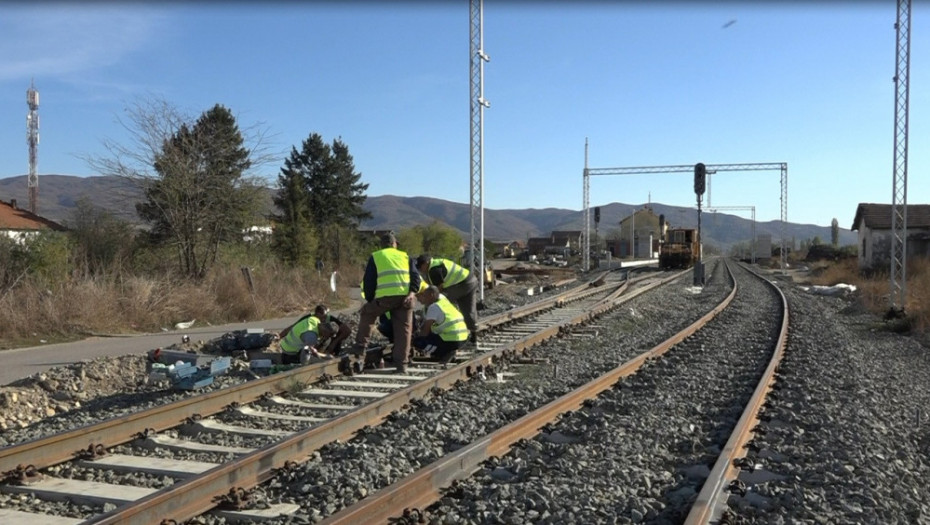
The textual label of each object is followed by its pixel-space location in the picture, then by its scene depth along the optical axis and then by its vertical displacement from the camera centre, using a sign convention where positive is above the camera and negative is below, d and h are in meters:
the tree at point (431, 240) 58.41 +0.37
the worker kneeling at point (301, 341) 10.08 -1.24
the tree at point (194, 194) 22.16 +1.42
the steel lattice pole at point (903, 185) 18.56 +1.49
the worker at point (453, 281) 10.97 -0.51
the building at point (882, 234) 43.59 +0.78
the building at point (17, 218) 44.62 +1.50
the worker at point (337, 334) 10.54 -1.16
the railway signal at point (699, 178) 28.48 +2.48
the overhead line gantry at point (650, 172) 51.86 +3.62
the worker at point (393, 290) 9.63 -0.55
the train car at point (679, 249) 57.59 -0.22
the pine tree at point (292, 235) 37.00 +0.44
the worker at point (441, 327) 10.22 -1.06
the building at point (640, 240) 95.75 +0.81
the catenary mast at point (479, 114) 18.52 +3.06
